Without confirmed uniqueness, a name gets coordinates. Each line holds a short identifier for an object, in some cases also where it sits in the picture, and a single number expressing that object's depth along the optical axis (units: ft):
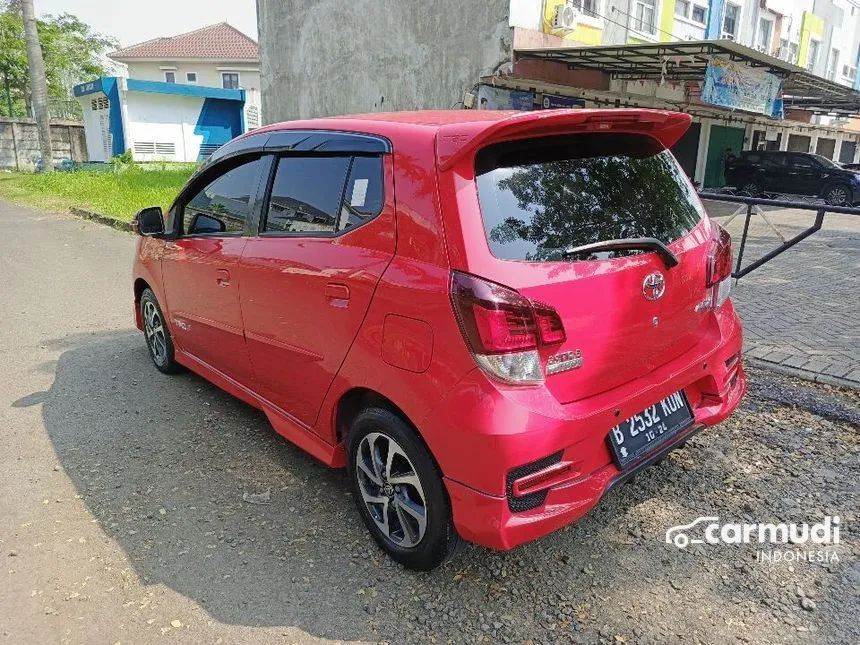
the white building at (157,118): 81.51
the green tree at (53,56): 117.80
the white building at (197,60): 145.28
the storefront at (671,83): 40.40
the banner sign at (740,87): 40.06
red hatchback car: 7.29
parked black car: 65.82
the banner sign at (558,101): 47.96
